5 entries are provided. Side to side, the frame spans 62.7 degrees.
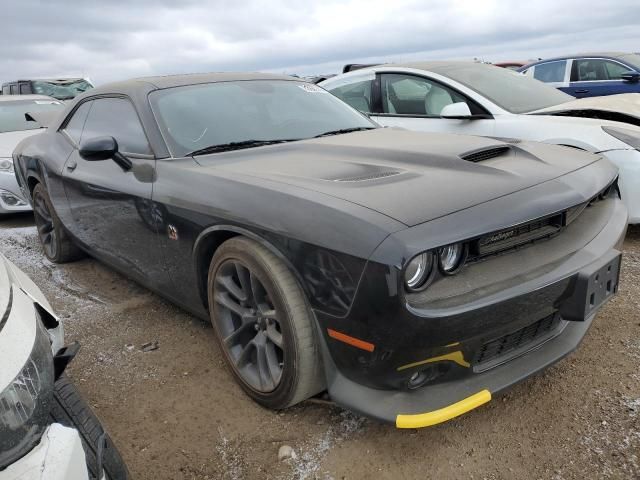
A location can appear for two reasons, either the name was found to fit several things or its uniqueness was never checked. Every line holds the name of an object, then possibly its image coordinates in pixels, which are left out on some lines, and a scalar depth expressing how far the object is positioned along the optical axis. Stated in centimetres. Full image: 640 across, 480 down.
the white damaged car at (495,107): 386
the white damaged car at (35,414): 121
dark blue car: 826
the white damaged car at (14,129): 593
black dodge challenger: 176
